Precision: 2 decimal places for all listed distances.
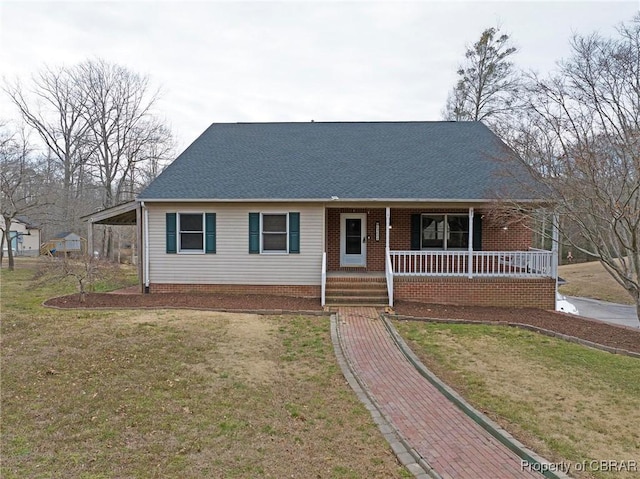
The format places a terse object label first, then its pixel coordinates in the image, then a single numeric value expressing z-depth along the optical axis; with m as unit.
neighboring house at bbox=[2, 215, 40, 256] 42.83
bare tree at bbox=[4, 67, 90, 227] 31.02
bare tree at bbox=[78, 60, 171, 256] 31.34
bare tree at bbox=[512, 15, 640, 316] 8.50
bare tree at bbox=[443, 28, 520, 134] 24.92
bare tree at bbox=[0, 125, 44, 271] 22.64
